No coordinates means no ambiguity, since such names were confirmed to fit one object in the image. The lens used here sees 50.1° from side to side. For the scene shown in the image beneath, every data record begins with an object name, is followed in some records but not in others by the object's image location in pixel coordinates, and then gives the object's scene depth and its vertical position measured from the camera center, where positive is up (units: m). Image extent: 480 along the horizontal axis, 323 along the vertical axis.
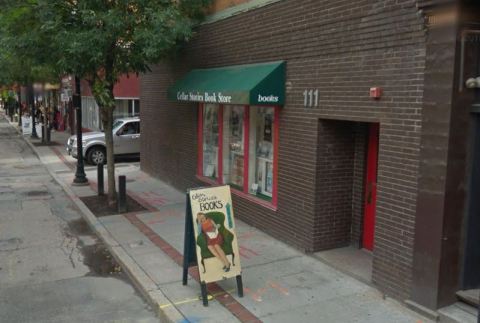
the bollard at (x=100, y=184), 12.70 -2.07
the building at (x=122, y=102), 23.61 -0.07
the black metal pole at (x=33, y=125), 29.73 -1.55
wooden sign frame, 6.01 -1.85
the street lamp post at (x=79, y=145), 14.73 -1.33
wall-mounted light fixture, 5.30 +0.25
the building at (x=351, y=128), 5.47 -0.35
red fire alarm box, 6.20 +0.16
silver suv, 19.16 -1.57
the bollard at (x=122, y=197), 10.92 -2.05
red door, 7.55 -1.20
